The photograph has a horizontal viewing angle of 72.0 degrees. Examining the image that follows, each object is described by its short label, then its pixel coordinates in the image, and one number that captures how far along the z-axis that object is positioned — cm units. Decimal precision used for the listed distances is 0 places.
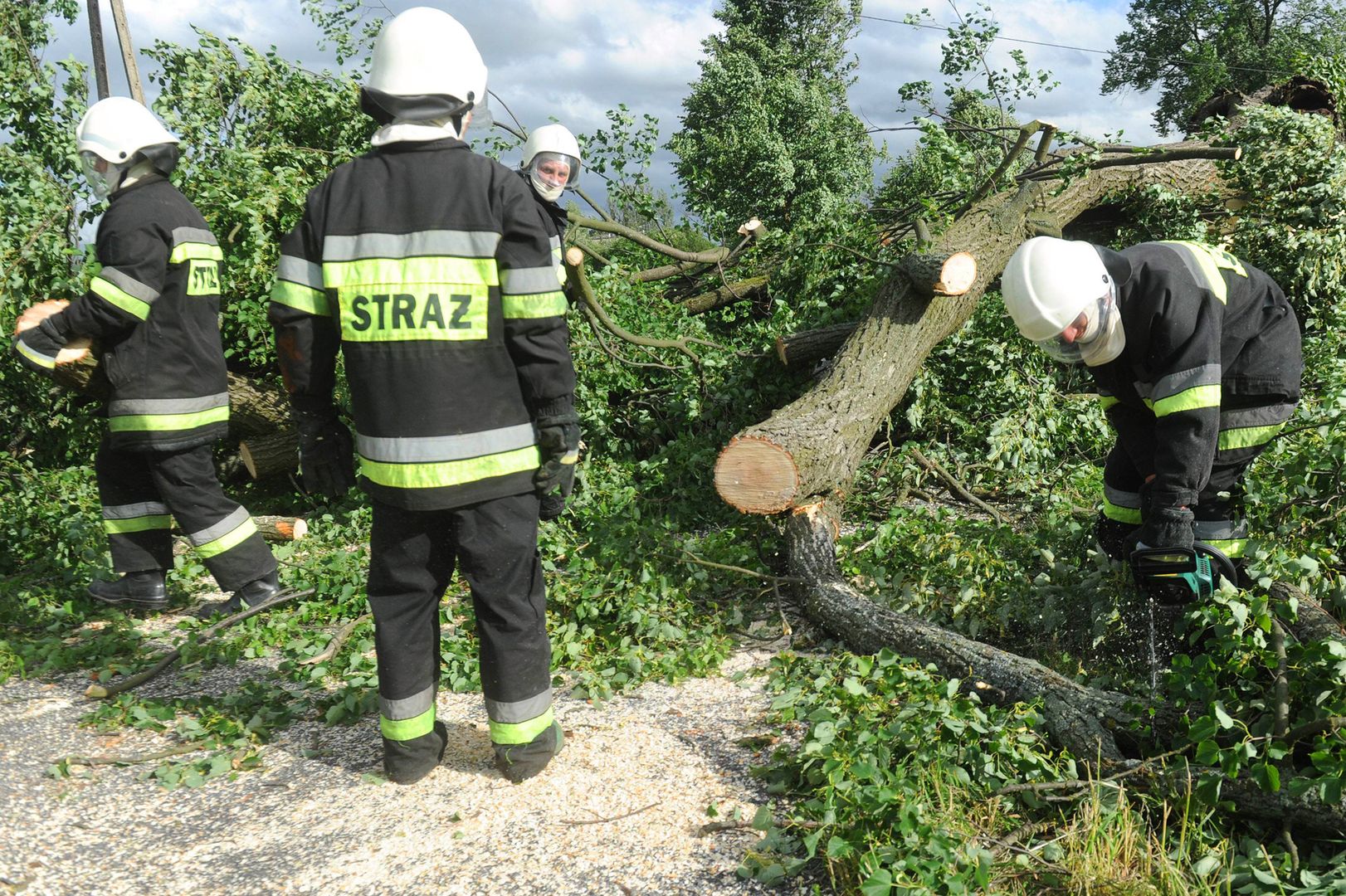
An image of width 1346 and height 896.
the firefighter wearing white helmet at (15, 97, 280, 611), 375
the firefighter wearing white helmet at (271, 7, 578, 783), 242
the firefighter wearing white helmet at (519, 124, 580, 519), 530
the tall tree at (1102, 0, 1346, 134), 3166
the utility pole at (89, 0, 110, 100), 1276
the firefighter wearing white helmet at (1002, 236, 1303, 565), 278
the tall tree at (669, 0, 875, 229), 2436
